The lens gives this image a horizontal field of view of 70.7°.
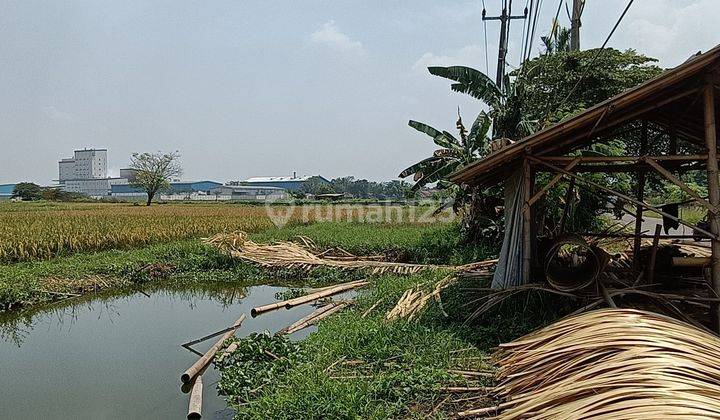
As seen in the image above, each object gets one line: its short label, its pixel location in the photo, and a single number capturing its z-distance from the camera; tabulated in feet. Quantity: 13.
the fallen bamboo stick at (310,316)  21.94
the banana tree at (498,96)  32.73
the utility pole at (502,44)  45.62
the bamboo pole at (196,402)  14.08
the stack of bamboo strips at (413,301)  20.05
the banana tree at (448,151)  34.35
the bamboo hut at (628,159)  15.55
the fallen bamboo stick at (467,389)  12.84
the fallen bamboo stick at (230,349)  17.85
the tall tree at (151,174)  140.46
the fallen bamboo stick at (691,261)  17.38
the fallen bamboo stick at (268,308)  24.66
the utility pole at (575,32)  37.36
